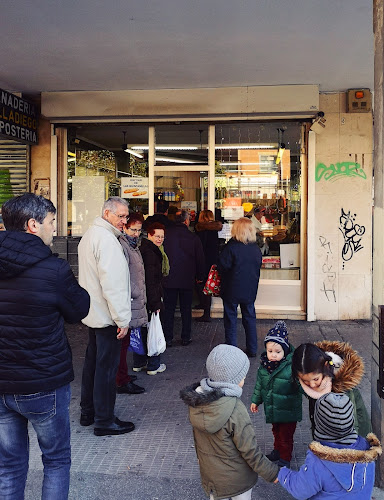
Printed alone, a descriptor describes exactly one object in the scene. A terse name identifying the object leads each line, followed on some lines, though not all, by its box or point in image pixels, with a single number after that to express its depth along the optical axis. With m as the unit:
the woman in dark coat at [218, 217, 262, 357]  6.84
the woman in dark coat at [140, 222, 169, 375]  6.02
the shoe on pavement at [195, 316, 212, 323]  9.09
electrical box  8.72
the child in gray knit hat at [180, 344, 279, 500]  2.82
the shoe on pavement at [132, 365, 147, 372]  6.47
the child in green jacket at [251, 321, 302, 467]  3.83
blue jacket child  2.57
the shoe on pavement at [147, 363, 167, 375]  6.34
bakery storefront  9.28
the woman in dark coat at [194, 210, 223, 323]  8.93
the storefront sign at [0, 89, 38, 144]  8.02
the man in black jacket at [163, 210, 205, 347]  7.52
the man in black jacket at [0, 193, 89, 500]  2.93
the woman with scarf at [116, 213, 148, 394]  5.31
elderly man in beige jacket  4.42
